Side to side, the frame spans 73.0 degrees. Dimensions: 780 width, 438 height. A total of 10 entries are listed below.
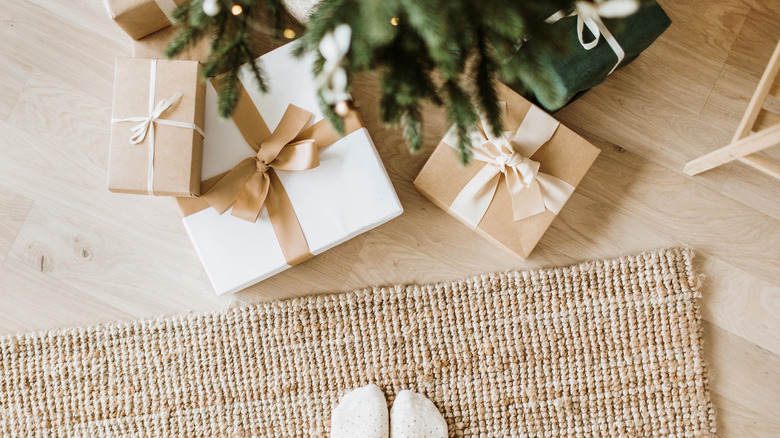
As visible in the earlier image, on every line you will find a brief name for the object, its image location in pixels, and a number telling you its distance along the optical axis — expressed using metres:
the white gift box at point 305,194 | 0.89
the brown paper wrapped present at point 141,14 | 0.86
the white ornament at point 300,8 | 0.85
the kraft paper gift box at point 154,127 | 0.81
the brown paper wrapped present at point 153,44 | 0.92
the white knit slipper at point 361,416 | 0.97
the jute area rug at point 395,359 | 0.99
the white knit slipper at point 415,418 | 0.96
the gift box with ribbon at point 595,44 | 0.84
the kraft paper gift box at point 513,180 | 0.92
